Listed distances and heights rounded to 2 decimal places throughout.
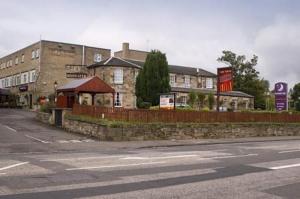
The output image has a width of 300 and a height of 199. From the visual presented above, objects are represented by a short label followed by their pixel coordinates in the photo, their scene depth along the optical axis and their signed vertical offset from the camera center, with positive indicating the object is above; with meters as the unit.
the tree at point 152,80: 35.56 +2.63
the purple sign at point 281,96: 32.65 +1.03
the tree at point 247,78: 63.29 +5.30
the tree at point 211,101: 43.95 +0.71
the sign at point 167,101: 24.33 +0.38
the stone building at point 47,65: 47.58 +5.64
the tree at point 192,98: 43.69 +1.05
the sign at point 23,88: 50.74 +2.52
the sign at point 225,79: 26.45 +2.07
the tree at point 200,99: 44.48 +0.96
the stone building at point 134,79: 43.14 +3.48
